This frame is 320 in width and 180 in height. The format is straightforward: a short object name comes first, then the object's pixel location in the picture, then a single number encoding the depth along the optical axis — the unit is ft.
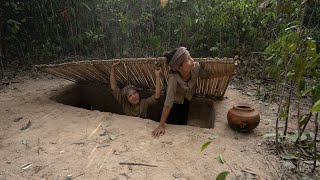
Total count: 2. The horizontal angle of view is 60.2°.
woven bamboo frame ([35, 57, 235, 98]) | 11.90
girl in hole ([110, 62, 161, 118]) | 12.87
